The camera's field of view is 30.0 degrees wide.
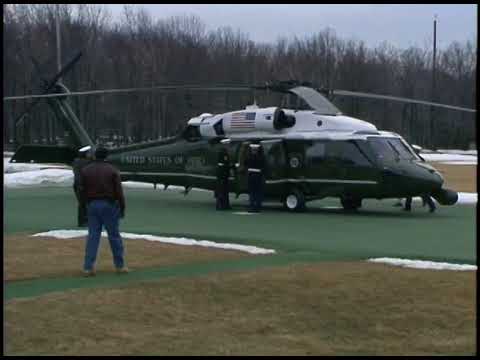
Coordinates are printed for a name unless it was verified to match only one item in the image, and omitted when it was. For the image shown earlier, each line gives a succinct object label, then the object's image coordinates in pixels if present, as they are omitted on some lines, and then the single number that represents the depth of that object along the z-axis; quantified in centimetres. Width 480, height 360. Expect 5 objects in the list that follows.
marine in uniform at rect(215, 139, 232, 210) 2130
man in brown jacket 1106
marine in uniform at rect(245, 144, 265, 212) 2047
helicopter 1958
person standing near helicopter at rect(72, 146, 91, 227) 1616
